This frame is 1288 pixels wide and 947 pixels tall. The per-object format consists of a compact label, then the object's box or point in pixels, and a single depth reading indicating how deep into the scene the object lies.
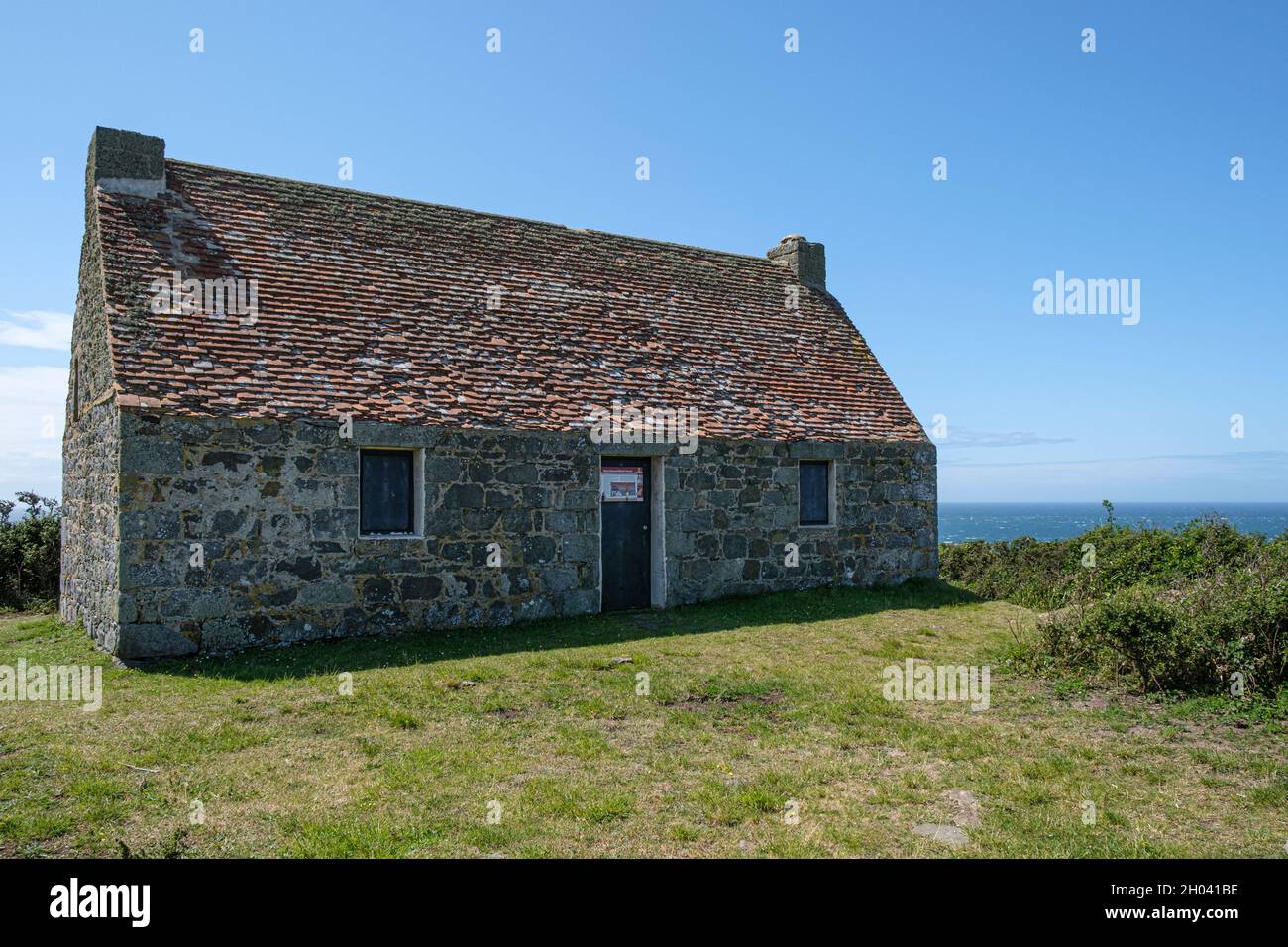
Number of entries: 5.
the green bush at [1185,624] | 7.97
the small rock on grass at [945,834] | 4.98
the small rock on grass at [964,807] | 5.30
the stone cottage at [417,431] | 10.52
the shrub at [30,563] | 15.68
